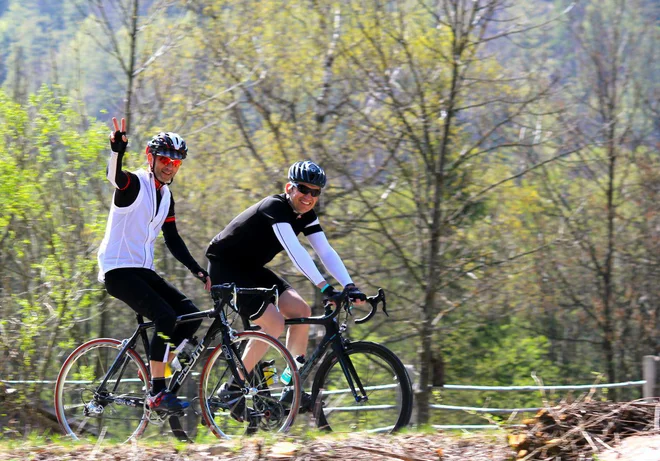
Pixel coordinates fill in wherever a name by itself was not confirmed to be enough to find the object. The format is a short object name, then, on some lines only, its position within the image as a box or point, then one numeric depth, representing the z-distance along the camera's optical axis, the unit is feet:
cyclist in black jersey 38.19
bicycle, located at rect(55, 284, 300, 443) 37.55
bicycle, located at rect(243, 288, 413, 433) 37.55
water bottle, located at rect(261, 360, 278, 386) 38.83
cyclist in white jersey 36.37
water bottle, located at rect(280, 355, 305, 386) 37.68
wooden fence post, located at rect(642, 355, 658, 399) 53.62
